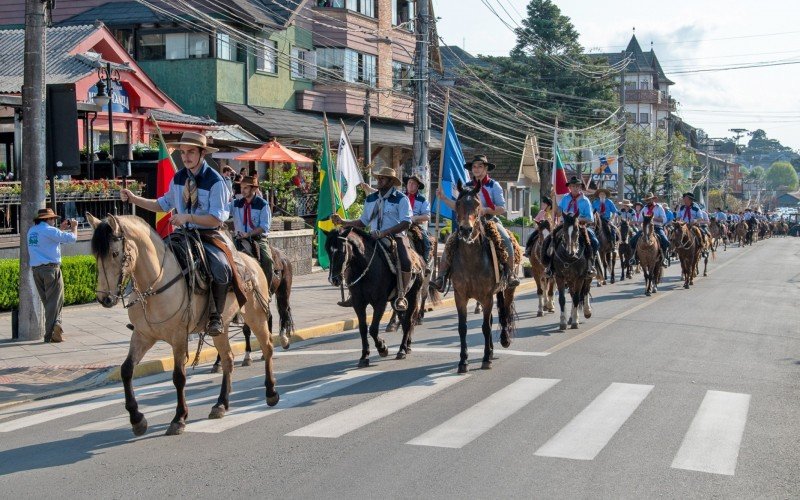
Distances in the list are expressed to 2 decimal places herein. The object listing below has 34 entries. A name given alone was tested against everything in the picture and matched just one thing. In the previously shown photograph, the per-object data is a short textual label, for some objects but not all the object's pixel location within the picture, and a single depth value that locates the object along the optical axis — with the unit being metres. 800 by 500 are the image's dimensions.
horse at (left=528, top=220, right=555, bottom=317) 19.50
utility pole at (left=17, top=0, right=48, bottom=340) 14.47
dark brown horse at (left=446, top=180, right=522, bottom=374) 12.79
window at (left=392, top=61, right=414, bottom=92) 46.47
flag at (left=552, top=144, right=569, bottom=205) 20.64
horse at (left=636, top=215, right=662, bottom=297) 24.66
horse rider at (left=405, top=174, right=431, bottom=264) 15.85
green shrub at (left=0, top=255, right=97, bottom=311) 17.36
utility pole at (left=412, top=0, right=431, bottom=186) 24.52
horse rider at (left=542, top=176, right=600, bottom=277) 17.20
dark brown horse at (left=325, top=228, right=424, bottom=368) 12.90
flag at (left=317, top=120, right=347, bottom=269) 19.11
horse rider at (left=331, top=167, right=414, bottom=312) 13.60
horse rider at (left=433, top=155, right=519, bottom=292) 13.36
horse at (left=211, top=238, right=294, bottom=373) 14.04
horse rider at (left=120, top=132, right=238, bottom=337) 9.57
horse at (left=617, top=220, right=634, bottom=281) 29.72
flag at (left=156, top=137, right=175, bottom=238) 16.22
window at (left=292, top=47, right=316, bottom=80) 39.58
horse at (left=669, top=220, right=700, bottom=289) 27.27
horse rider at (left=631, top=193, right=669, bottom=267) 26.14
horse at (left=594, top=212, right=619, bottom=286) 25.50
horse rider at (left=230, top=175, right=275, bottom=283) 13.61
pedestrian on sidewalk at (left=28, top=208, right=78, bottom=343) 14.72
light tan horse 8.38
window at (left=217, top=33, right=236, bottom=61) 35.53
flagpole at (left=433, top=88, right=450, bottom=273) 17.60
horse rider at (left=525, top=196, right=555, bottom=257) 21.77
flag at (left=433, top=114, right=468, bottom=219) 19.02
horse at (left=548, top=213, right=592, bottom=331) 16.84
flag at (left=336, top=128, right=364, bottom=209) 20.41
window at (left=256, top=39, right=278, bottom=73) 36.91
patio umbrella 26.99
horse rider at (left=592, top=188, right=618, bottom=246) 26.42
